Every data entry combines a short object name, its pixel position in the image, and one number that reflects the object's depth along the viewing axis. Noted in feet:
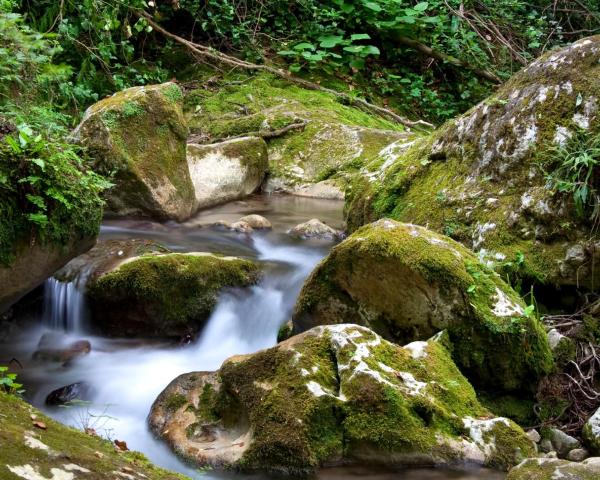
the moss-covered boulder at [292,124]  30.40
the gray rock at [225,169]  26.25
